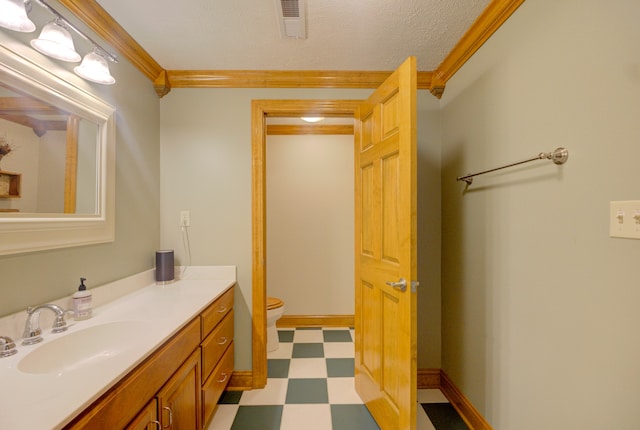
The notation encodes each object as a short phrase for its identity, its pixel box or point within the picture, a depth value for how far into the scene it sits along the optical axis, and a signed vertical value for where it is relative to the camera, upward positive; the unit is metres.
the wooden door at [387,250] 1.38 -0.19
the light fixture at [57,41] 0.95 +0.71
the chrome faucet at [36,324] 1.03 -0.41
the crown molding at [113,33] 1.35 +1.03
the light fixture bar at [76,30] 1.02 +0.80
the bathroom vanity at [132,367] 0.71 -0.49
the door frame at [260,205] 2.09 +0.09
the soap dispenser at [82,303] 1.24 -0.38
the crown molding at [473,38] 1.37 +1.02
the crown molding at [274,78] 2.06 +1.04
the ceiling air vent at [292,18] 1.39 +1.06
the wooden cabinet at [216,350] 1.49 -0.80
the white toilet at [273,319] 2.49 -0.91
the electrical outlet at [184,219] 2.09 -0.01
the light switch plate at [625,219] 0.80 -0.01
